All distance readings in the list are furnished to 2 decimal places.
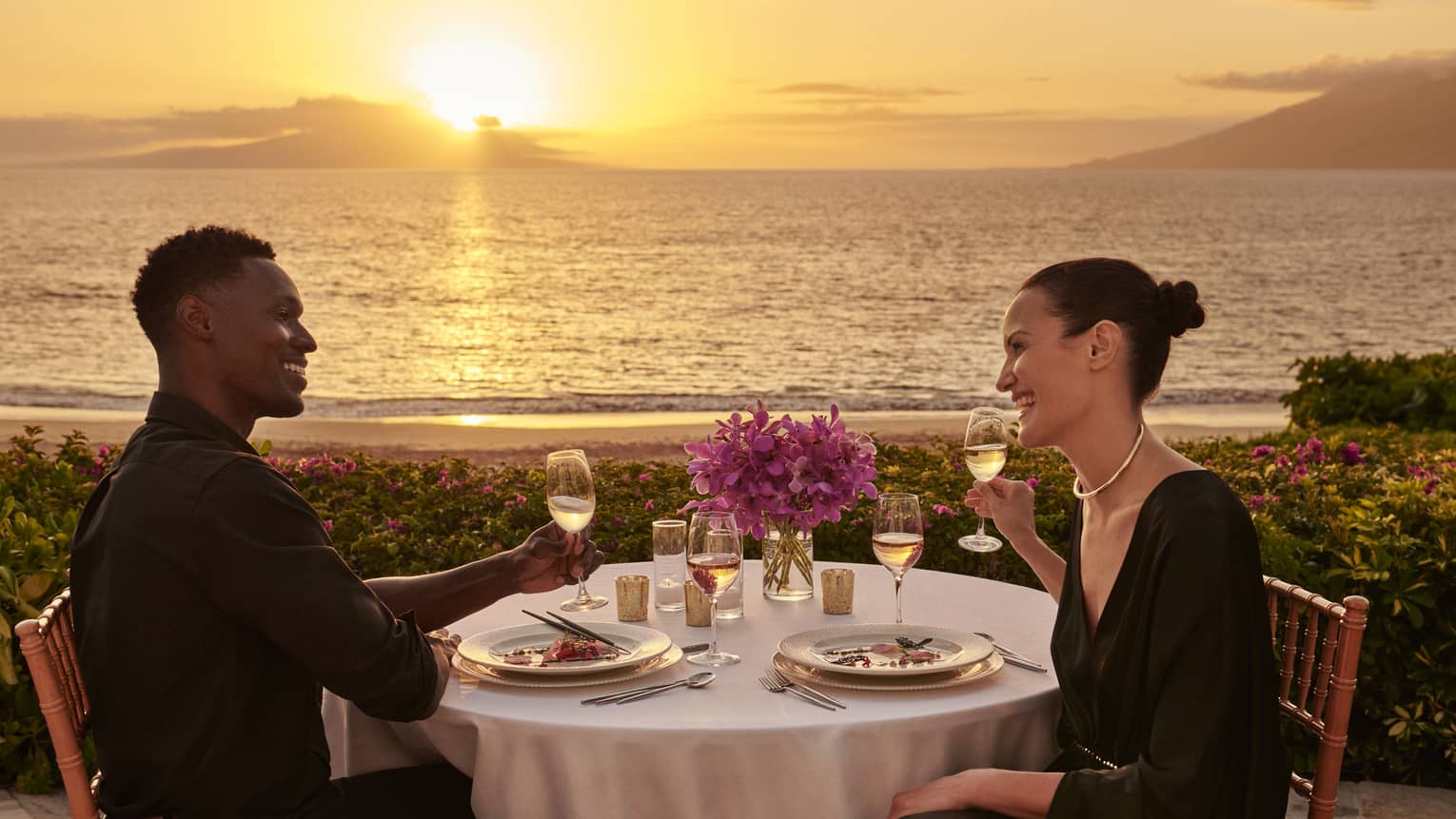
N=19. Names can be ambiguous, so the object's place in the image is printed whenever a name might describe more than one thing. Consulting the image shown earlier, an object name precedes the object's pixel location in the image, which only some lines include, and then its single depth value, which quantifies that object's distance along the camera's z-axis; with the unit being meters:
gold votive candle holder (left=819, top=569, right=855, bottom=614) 3.64
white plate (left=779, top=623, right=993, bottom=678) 2.95
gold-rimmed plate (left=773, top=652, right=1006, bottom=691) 2.93
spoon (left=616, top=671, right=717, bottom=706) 2.97
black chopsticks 3.29
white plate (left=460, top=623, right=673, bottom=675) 2.98
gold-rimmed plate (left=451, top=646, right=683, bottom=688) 2.97
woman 2.57
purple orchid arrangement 3.55
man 2.54
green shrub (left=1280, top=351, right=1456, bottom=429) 10.16
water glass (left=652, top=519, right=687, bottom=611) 3.69
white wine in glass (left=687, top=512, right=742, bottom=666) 3.08
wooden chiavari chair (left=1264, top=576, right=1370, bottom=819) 3.02
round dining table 2.70
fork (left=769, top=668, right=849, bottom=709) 2.84
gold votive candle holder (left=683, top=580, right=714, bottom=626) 3.54
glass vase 3.80
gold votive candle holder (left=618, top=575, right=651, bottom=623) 3.61
